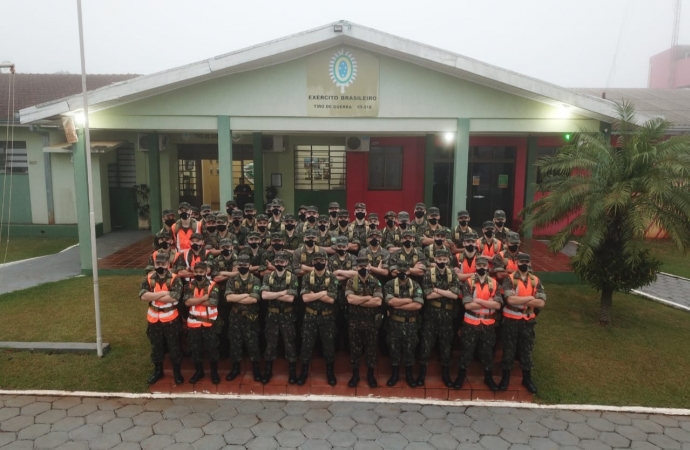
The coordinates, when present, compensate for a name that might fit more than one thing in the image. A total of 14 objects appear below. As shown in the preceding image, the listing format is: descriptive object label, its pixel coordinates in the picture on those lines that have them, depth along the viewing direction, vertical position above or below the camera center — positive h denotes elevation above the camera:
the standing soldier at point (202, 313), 5.74 -1.76
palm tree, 7.15 -0.42
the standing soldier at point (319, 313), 5.85 -1.75
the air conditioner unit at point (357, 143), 14.79 +0.83
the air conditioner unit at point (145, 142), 13.77 +0.73
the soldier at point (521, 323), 5.82 -1.83
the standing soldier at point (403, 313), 5.72 -1.72
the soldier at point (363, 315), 5.71 -1.76
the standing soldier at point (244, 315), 5.87 -1.80
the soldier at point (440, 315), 5.89 -1.76
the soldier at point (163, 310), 5.68 -1.71
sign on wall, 9.42 +1.71
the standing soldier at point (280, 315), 5.88 -1.79
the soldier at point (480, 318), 5.73 -1.79
